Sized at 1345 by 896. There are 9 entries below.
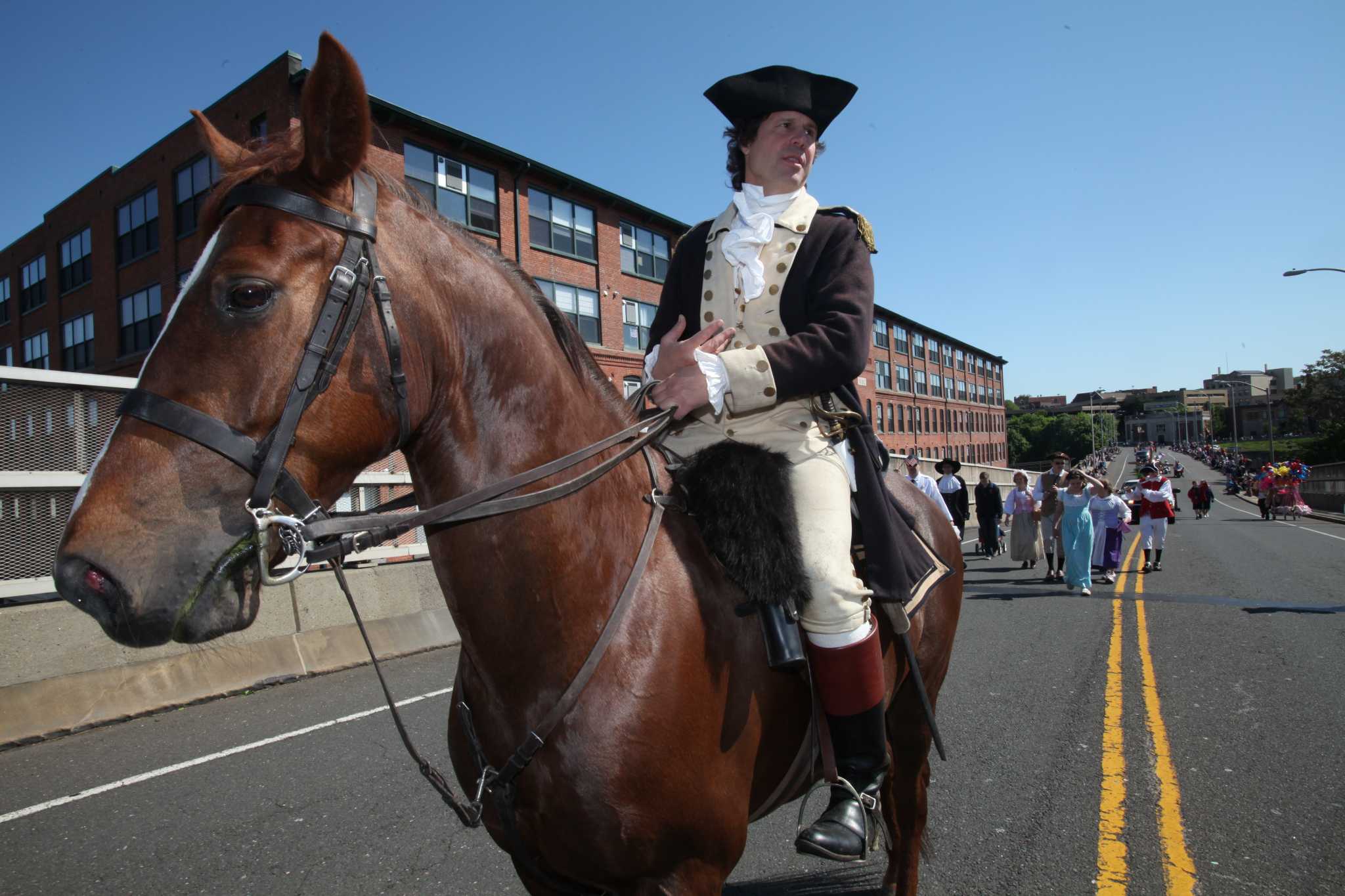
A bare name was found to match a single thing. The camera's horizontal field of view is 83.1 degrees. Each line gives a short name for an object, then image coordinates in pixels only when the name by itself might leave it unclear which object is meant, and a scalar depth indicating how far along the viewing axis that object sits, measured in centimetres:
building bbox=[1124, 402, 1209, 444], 17612
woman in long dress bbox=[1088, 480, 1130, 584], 1470
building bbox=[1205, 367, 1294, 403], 14700
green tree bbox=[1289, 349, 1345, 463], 5975
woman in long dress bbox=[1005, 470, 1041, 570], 1688
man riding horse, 209
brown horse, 137
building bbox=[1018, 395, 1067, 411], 18138
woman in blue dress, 1281
